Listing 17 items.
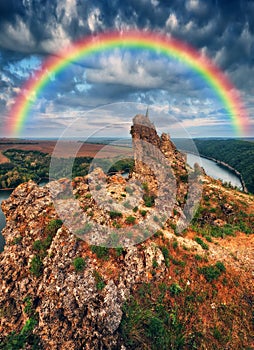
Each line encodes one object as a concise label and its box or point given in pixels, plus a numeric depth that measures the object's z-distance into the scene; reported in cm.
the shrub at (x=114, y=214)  2344
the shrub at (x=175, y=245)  2099
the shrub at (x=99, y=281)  1788
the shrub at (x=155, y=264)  1912
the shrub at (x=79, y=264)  1875
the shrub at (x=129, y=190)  2986
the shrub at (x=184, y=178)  3753
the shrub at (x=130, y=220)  2281
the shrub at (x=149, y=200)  2928
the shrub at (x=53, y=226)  2222
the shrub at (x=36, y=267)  2033
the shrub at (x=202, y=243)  2144
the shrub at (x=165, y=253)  1963
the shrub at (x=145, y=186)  3479
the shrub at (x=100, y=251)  1948
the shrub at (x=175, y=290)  1797
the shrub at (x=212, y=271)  1847
